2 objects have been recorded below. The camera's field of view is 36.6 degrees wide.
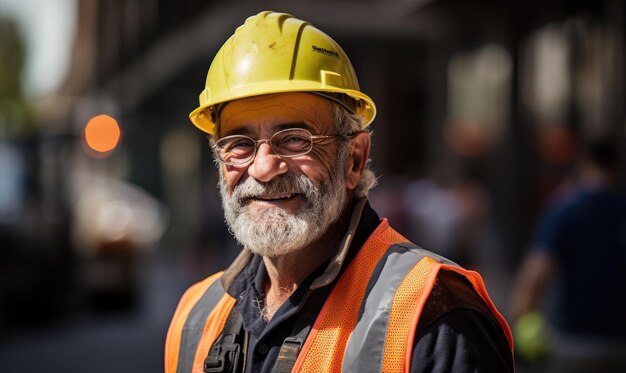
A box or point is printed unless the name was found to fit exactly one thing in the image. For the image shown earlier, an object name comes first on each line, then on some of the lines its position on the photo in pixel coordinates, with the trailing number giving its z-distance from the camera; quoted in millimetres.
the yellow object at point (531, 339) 5316
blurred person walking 5129
